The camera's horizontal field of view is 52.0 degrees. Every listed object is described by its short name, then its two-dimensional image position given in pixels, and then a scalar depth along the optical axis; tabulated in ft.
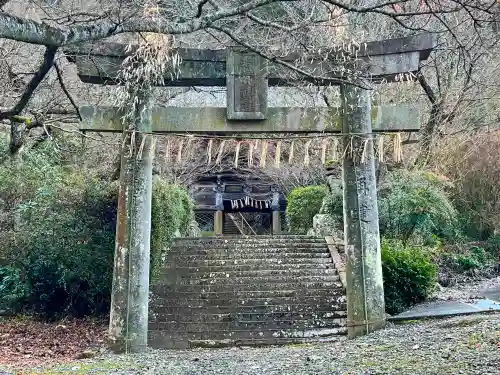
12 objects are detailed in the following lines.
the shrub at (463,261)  49.83
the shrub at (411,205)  43.04
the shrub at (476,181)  55.79
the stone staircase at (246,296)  29.86
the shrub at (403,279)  31.94
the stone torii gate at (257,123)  23.97
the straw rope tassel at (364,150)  24.52
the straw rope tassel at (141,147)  24.08
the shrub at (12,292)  34.40
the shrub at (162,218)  34.11
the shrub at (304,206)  53.67
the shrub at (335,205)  46.29
